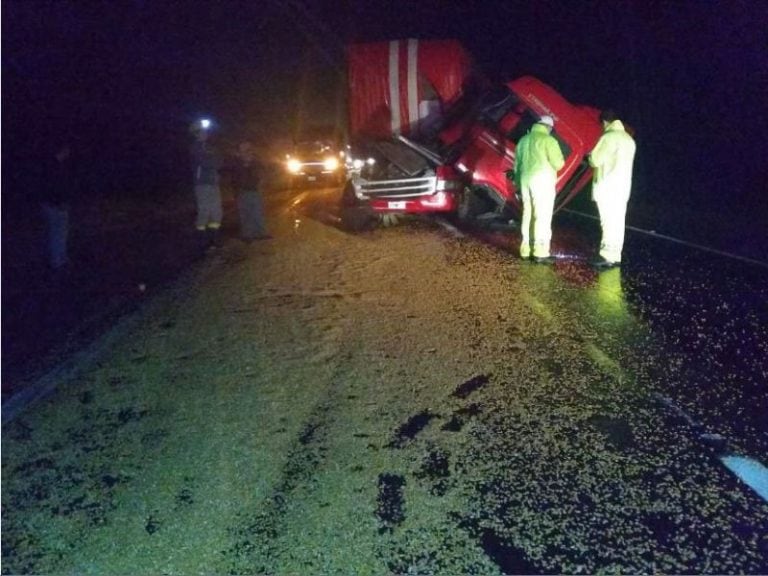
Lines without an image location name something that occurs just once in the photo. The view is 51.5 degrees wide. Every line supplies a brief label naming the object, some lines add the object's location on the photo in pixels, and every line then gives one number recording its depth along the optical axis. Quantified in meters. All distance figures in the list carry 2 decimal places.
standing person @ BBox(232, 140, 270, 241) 13.16
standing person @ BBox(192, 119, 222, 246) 13.02
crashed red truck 13.04
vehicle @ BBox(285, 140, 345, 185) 27.78
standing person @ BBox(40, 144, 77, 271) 10.76
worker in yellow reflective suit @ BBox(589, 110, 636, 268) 9.90
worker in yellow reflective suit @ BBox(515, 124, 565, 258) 10.13
